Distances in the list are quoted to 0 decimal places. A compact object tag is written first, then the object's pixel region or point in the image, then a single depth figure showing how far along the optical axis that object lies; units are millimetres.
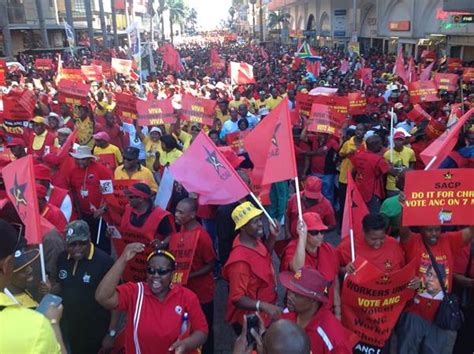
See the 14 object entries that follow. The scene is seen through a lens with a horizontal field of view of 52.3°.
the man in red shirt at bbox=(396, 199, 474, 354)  3541
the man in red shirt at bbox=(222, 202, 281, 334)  3287
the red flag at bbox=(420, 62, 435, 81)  13166
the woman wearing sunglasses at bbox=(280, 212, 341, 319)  3529
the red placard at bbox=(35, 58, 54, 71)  18672
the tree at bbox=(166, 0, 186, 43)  93938
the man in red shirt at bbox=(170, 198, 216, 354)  3971
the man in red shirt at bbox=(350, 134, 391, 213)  6191
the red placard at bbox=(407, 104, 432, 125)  8883
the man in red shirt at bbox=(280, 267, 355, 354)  2672
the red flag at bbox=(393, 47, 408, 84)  14797
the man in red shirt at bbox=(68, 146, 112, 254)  5621
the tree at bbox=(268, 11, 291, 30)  63781
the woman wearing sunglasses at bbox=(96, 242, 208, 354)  2938
